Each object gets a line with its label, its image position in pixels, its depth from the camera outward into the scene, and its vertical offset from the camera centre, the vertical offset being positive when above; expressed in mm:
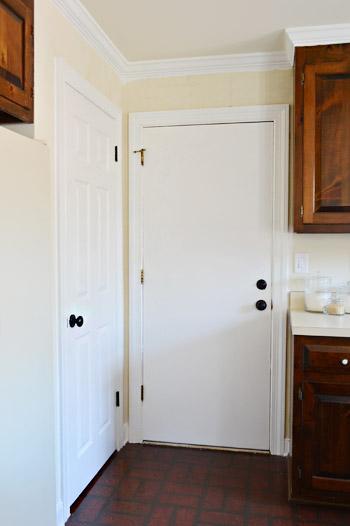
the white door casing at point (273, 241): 2807 +35
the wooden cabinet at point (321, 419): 2240 -840
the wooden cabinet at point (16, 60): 1544 +650
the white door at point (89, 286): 2234 -210
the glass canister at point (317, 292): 2658 -265
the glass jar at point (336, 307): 2564 -333
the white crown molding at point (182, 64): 2635 +1105
